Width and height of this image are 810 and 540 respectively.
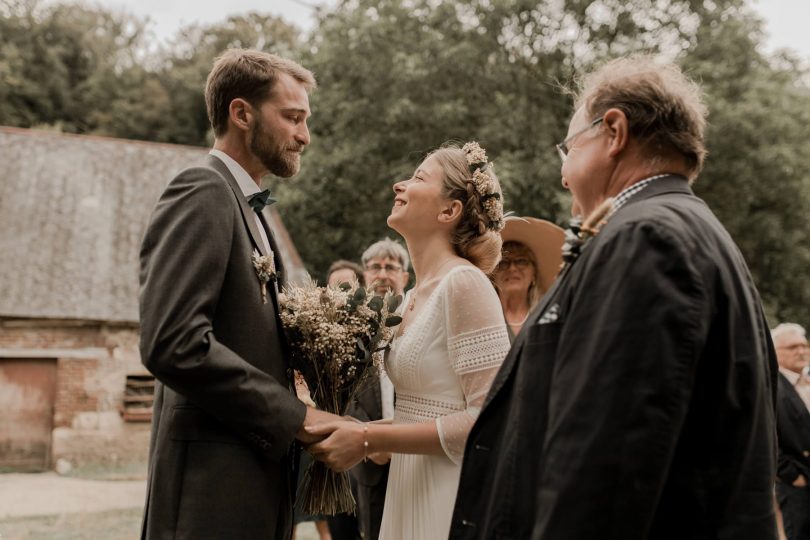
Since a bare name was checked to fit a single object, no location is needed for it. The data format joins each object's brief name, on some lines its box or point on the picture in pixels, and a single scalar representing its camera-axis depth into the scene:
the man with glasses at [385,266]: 6.36
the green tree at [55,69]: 37.12
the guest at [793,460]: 6.73
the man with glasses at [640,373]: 1.64
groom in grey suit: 2.51
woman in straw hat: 5.45
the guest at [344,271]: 6.80
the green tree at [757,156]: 17.44
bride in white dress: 2.97
